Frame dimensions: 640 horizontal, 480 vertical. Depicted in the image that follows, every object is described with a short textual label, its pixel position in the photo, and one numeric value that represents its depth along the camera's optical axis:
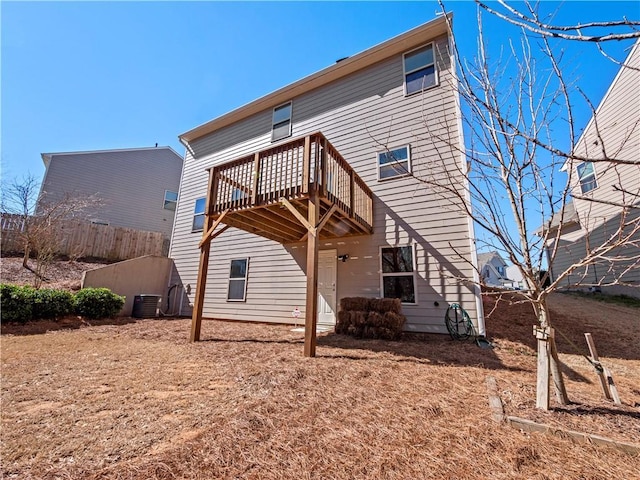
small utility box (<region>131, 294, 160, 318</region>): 8.87
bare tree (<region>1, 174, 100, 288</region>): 9.84
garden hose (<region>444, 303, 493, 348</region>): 5.40
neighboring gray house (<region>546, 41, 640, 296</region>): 8.98
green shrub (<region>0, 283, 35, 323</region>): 6.10
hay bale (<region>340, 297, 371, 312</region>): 5.79
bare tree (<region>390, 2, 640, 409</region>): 2.38
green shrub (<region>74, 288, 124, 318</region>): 7.31
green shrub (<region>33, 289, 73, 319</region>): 6.60
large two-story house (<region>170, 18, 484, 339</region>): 5.48
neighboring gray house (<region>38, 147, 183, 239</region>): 14.34
